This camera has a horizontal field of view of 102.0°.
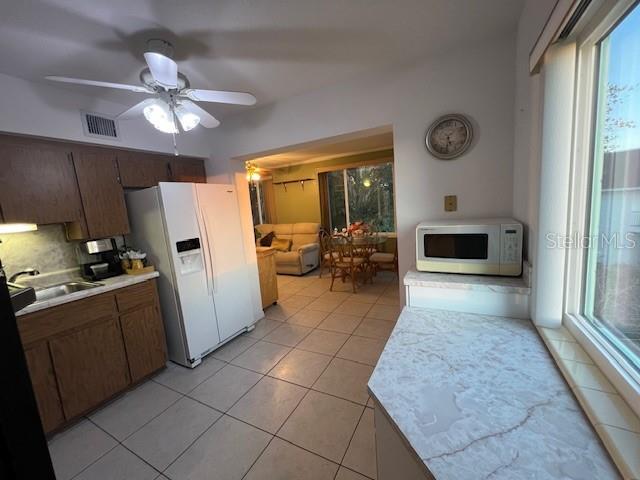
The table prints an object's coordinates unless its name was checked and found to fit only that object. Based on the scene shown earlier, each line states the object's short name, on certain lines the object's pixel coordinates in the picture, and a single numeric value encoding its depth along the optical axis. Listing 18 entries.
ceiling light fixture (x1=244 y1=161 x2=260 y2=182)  4.61
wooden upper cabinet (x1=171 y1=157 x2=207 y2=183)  2.79
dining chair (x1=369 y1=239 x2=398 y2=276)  4.36
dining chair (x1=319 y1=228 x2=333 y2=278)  4.60
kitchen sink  2.02
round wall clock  1.87
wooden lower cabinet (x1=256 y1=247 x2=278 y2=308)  3.44
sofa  5.03
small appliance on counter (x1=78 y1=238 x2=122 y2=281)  2.23
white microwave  1.46
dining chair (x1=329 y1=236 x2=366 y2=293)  3.93
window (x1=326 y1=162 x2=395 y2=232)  5.21
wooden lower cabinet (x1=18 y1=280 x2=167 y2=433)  1.65
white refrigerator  2.26
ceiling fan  1.52
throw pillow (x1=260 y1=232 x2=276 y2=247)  5.48
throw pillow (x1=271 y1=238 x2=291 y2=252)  5.43
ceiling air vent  2.07
